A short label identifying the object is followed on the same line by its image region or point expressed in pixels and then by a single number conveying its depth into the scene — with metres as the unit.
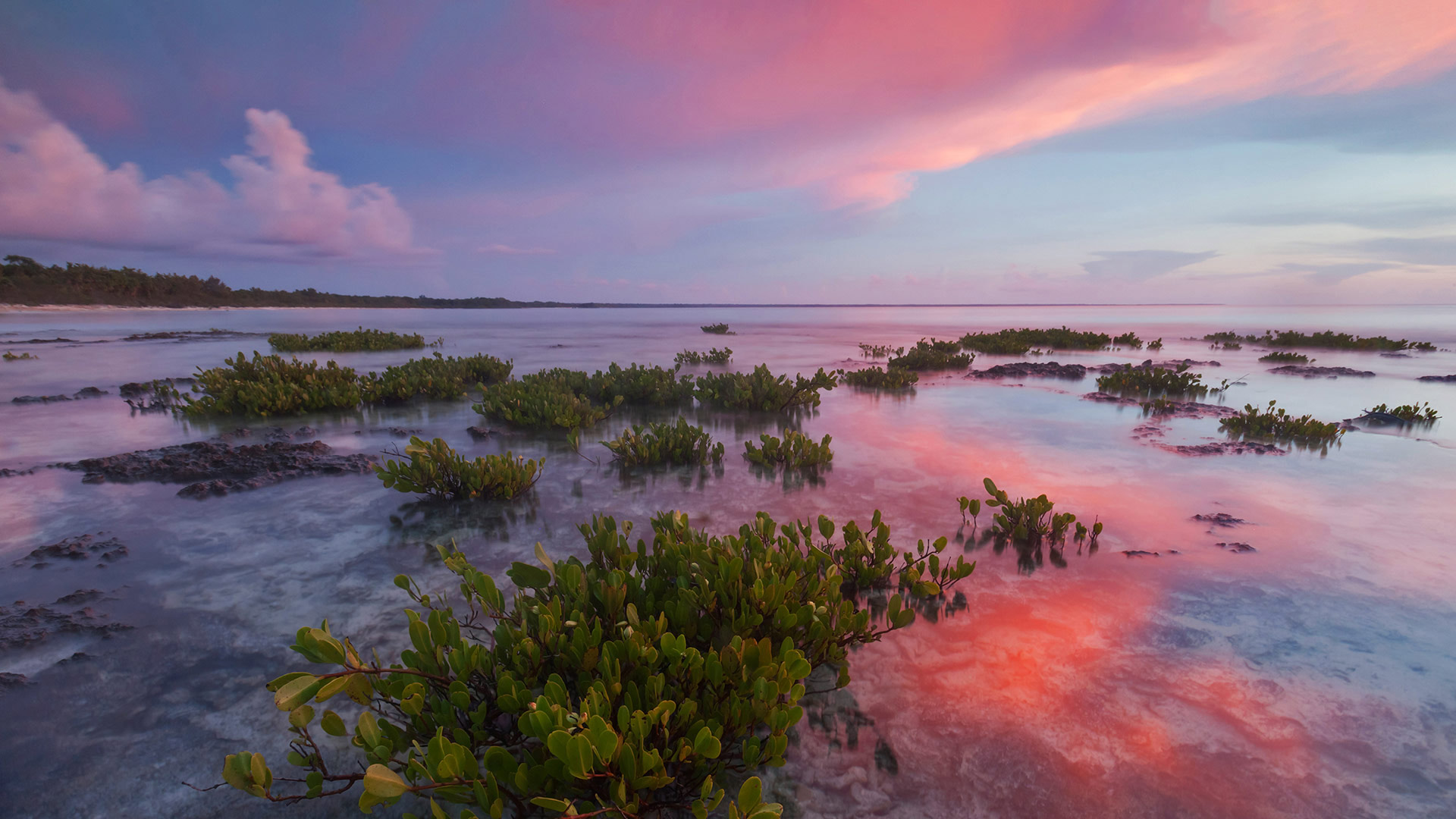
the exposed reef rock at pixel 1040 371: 14.62
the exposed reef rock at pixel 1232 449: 7.23
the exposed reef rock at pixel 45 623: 3.13
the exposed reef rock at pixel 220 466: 5.79
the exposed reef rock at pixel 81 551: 4.06
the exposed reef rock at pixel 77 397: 10.08
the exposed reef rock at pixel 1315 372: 14.91
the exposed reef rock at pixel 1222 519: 4.91
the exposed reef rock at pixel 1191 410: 9.62
